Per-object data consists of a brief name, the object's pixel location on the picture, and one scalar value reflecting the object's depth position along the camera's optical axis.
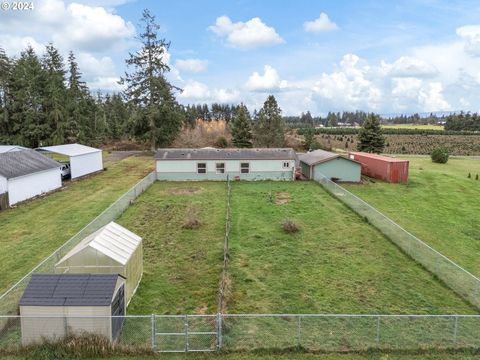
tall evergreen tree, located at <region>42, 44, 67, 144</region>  51.00
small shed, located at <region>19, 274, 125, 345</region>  9.95
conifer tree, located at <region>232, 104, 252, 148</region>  57.41
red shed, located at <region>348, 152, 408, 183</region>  35.24
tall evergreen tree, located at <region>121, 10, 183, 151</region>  52.00
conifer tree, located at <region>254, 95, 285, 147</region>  54.25
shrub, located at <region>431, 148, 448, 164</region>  50.41
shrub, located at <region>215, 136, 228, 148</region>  60.67
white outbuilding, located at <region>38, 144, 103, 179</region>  34.72
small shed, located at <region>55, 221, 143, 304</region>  12.57
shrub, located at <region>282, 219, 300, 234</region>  20.19
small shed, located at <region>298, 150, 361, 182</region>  35.34
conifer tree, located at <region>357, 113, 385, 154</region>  54.25
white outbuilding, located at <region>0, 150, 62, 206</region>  25.31
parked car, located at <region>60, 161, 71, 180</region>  35.00
